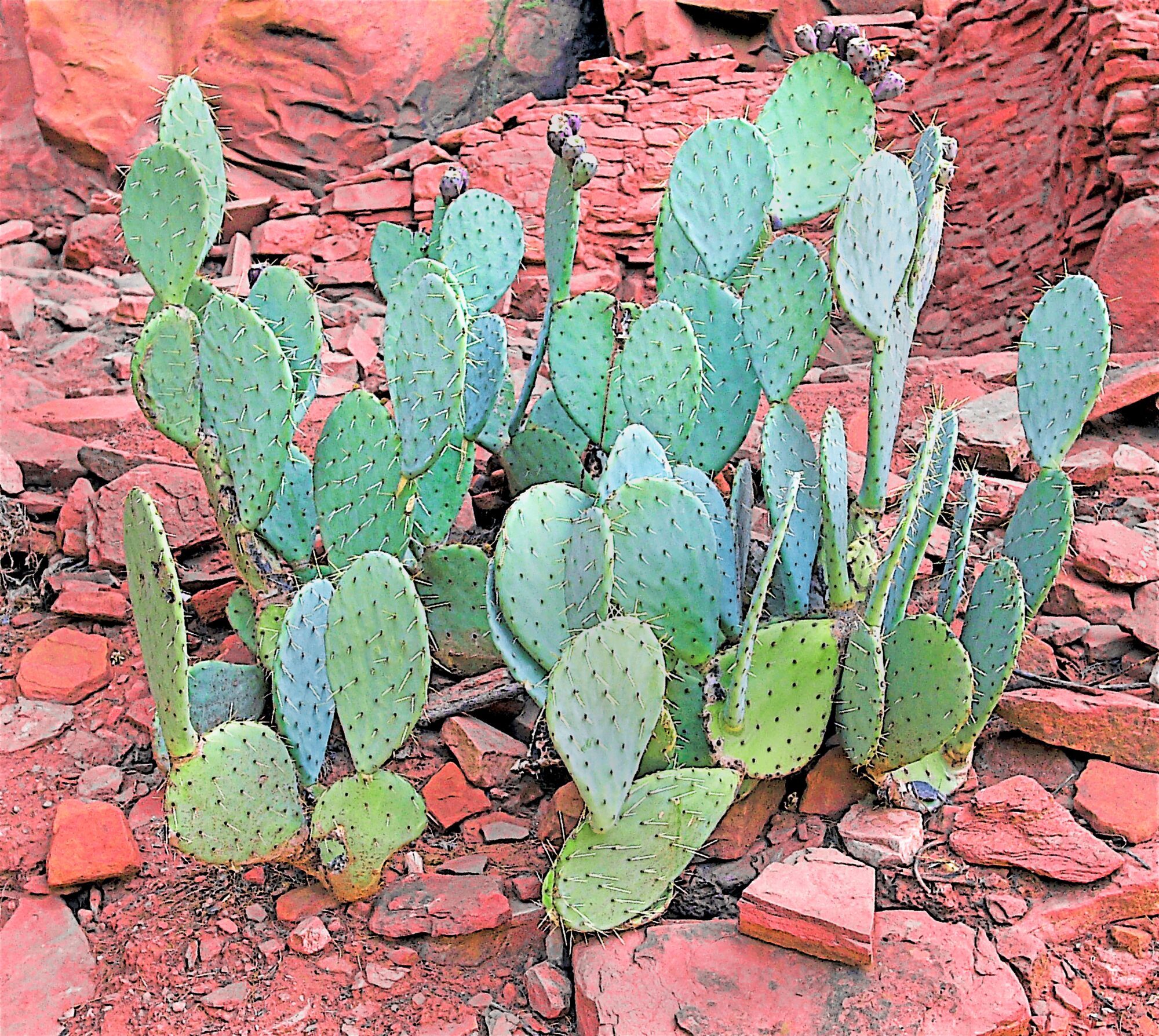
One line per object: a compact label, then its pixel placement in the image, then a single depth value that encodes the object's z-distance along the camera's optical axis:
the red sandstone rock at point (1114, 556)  2.77
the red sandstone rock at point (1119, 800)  2.20
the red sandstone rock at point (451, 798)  2.43
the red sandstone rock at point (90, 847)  2.23
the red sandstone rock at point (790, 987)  1.86
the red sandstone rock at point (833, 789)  2.32
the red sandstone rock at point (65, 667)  2.77
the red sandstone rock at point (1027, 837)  2.10
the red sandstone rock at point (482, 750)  2.51
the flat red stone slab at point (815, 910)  1.90
